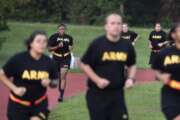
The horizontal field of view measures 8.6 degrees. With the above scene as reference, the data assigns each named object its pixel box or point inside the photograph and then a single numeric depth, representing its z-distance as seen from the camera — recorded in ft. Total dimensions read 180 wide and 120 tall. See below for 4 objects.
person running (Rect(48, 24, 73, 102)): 115.47
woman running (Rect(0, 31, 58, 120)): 58.74
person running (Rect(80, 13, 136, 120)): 56.04
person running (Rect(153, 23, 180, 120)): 58.15
